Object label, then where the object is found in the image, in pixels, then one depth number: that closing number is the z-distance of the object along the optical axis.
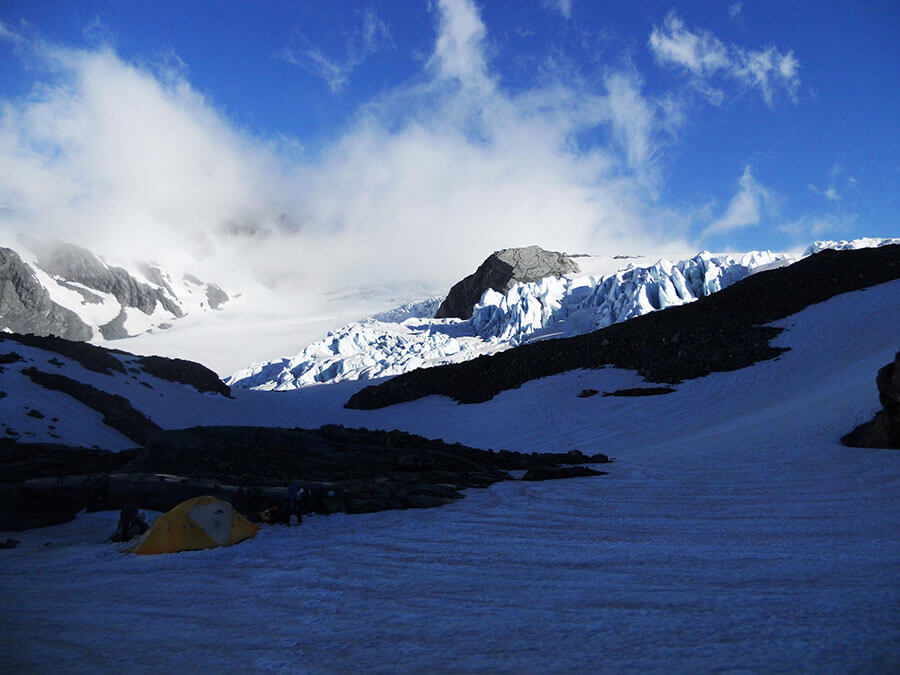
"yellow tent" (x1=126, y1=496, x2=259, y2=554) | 9.07
